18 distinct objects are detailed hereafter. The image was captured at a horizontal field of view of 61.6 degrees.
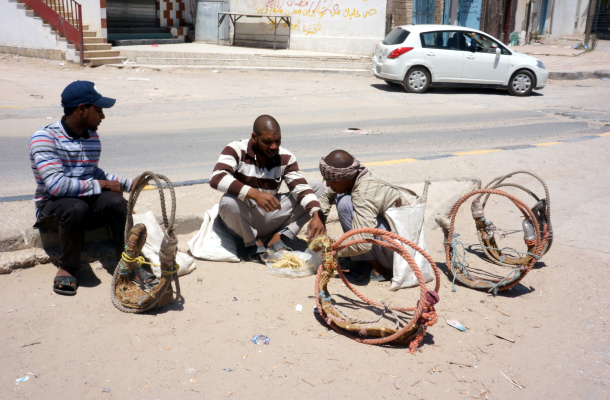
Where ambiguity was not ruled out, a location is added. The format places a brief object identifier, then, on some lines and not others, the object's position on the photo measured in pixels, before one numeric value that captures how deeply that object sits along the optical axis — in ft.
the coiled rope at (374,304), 9.11
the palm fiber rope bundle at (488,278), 11.57
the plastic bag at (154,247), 11.59
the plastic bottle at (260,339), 9.50
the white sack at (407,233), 11.34
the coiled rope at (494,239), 12.53
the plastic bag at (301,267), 12.30
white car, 41.78
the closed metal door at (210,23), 62.49
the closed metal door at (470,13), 78.26
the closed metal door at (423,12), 66.18
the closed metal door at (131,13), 59.06
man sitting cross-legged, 12.03
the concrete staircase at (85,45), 48.01
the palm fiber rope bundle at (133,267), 9.41
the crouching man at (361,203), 11.18
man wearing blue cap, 10.41
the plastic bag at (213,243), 12.74
